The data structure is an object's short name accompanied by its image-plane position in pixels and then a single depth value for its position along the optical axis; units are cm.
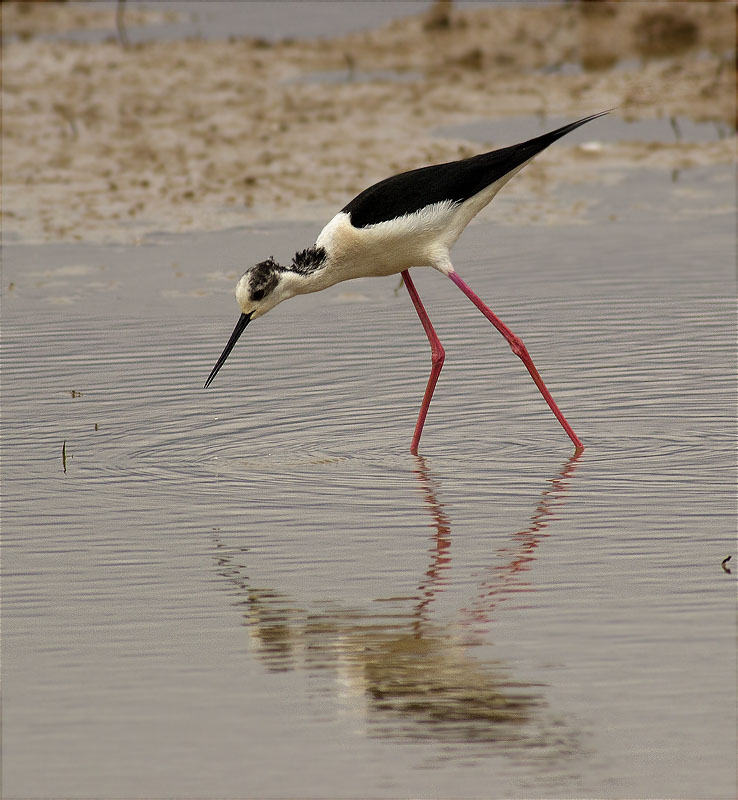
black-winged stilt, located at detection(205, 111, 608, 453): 1264
